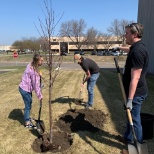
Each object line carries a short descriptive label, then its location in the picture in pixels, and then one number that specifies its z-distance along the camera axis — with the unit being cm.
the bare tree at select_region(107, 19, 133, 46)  7412
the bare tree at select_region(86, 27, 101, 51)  8525
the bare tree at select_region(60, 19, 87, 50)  7906
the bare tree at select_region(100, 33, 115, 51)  9044
